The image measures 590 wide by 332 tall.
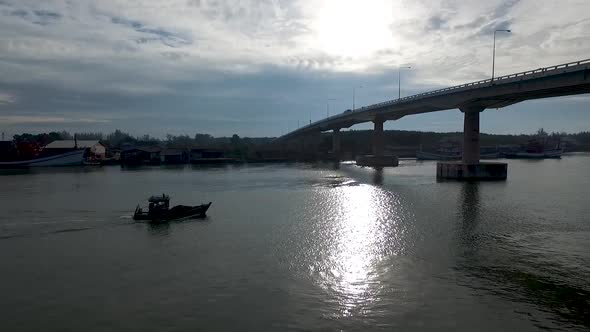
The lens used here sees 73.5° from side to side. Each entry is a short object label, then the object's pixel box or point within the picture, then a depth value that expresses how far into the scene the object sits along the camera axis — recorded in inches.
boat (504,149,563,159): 5982.8
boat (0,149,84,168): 3905.0
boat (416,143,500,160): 6072.8
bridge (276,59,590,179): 1809.8
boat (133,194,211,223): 1282.0
